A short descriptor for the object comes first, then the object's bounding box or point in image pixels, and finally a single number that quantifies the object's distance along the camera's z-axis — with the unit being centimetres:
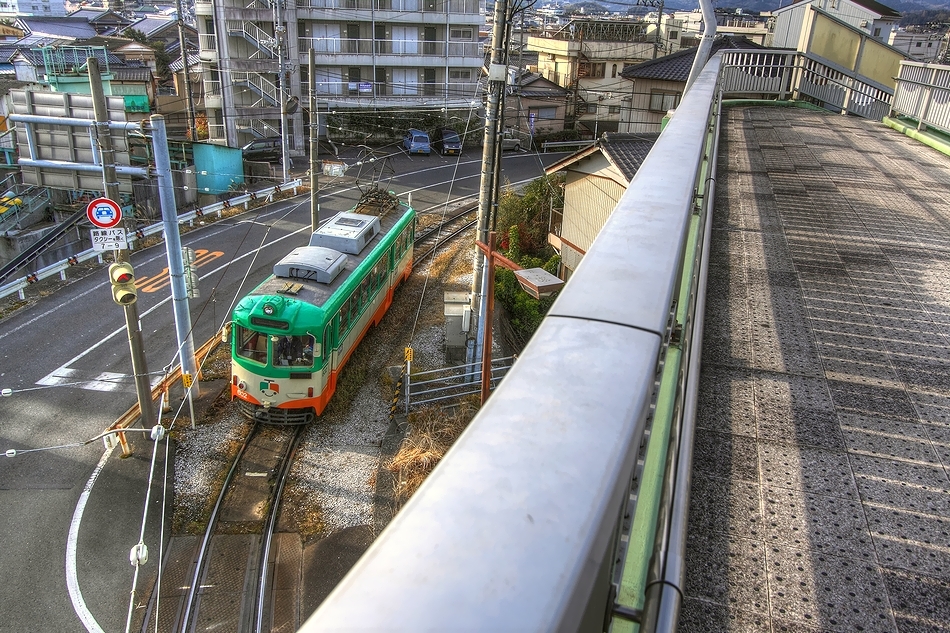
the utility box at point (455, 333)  1310
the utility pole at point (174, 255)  1025
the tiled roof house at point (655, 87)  2327
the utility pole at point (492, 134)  1038
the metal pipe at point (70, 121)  953
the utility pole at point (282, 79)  2272
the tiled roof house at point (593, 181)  1280
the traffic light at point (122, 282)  958
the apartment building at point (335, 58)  2786
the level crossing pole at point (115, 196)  925
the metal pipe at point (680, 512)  139
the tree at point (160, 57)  4066
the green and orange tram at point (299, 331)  1055
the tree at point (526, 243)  1498
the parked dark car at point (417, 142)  3162
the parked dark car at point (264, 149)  2859
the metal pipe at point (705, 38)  759
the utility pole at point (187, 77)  2381
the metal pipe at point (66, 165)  970
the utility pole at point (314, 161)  1548
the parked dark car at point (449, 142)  3206
